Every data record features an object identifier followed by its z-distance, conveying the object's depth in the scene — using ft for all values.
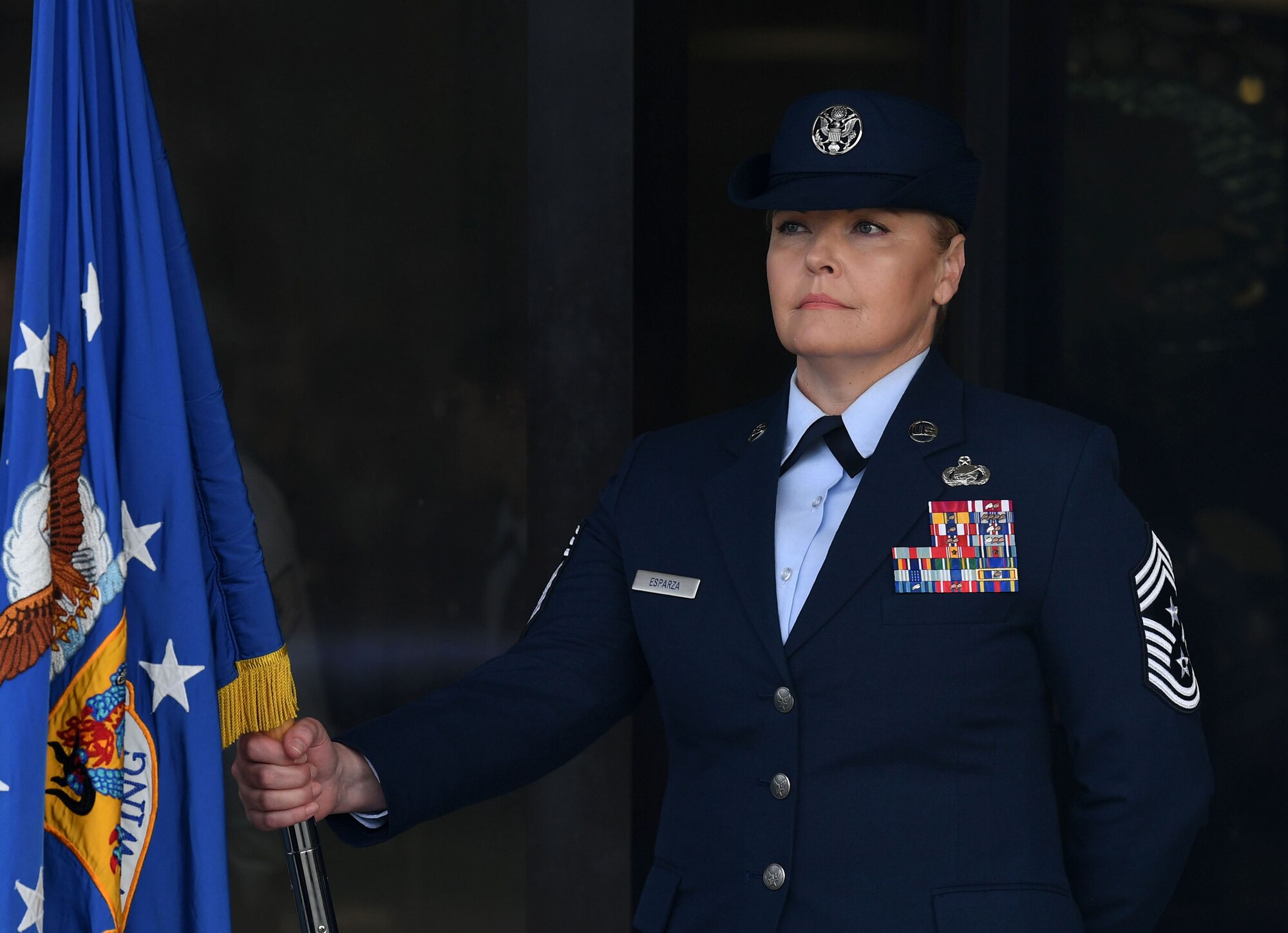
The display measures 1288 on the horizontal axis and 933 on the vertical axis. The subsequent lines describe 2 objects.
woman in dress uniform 17.95
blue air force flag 17.76
